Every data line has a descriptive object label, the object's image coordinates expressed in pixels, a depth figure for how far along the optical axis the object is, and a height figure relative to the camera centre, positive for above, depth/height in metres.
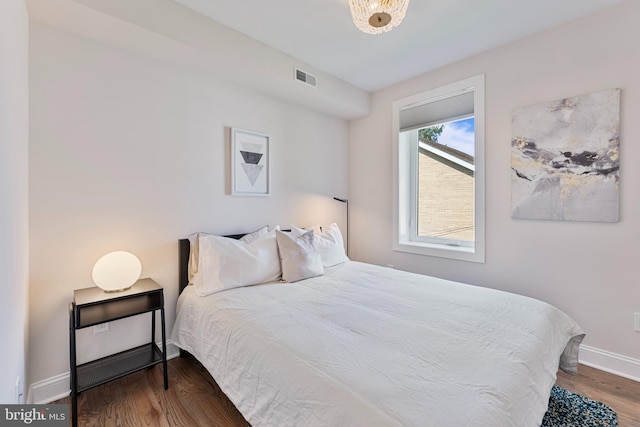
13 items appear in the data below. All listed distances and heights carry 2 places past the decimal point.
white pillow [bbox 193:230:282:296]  2.05 -0.42
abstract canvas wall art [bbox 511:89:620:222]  2.03 +0.41
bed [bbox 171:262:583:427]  0.95 -0.62
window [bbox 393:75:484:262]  2.70 +0.44
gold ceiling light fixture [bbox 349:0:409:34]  1.64 +1.20
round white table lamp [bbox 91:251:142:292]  1.79 -0.40
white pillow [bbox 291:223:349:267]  2.74 -0.36
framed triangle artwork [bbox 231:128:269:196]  2.62 +0.47
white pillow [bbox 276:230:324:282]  2.33 -0.41
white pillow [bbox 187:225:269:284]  2.23 -0.36
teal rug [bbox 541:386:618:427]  1.54 -1.17
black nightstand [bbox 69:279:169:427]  1.62 -0.67
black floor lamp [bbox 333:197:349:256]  3.56 +0.14
